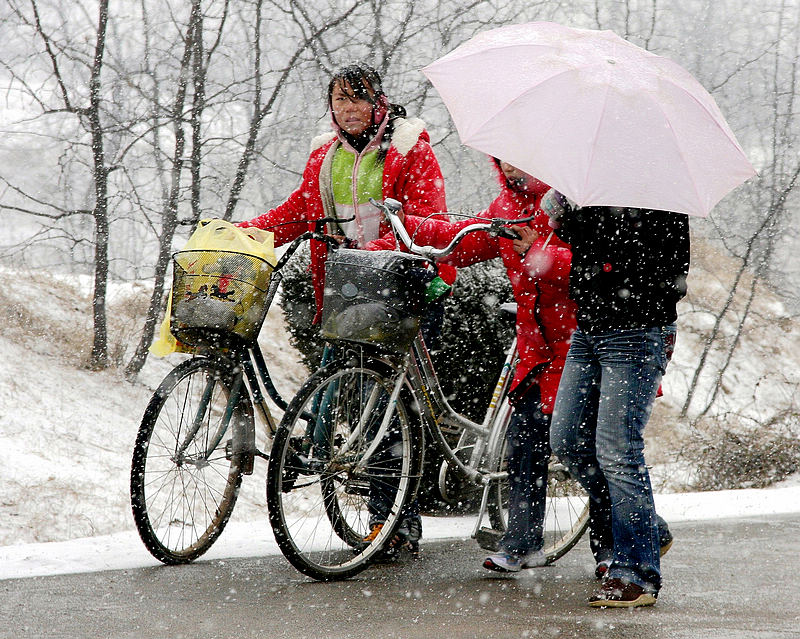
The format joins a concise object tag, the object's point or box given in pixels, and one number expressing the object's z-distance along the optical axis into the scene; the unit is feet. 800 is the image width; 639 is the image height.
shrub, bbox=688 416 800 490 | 50.60
